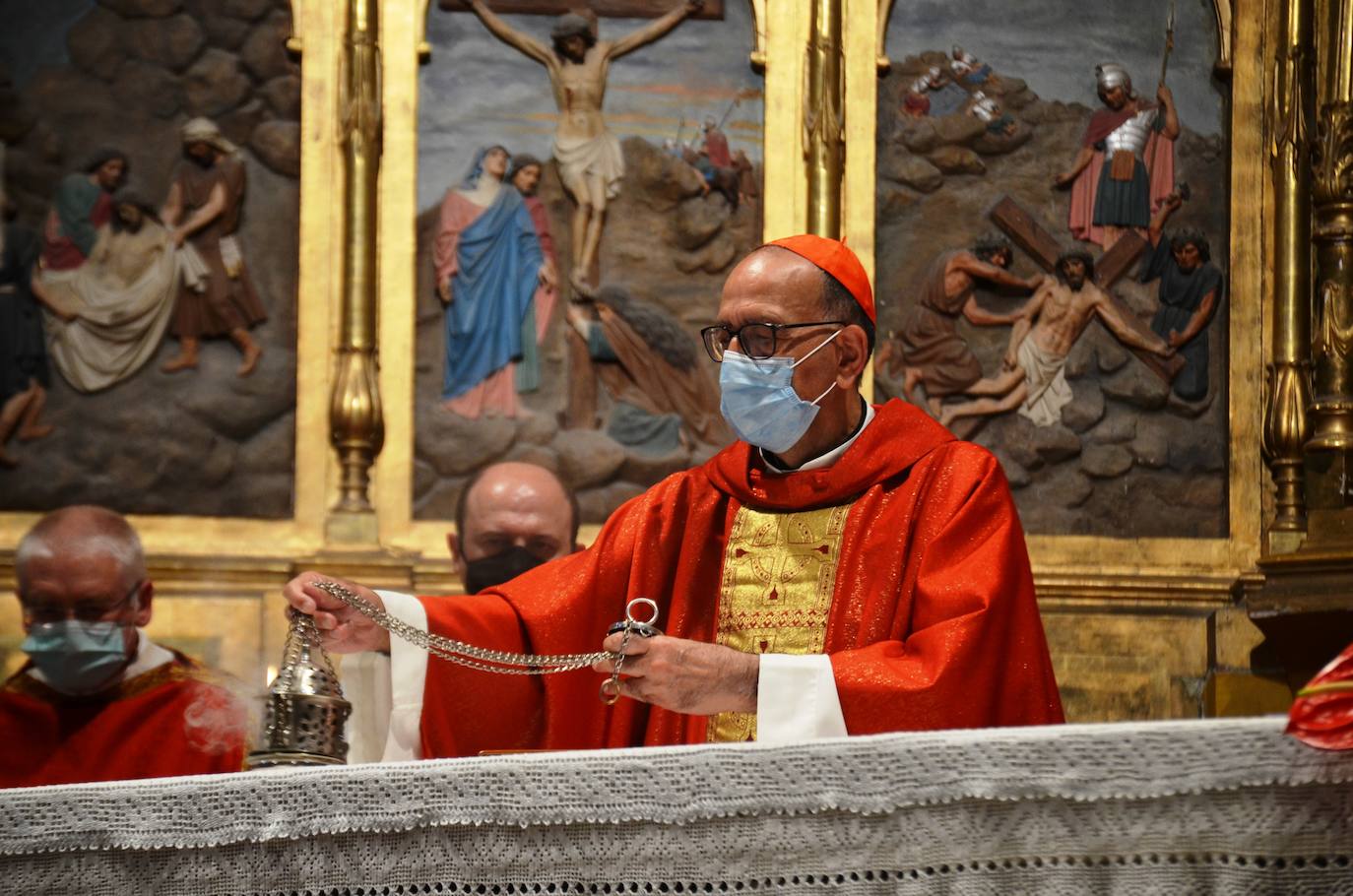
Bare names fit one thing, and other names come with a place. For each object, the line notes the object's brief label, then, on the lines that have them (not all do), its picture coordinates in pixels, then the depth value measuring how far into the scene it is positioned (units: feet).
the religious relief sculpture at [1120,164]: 24.93
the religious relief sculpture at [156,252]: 23.80
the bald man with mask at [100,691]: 16.26
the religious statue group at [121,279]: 23.93
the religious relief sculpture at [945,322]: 24.57
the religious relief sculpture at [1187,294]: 24.67
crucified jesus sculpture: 24.67
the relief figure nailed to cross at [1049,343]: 24.57
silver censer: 10.83
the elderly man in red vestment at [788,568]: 11.91
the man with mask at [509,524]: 20.45
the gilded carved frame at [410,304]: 23.66
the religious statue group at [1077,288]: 24.59
